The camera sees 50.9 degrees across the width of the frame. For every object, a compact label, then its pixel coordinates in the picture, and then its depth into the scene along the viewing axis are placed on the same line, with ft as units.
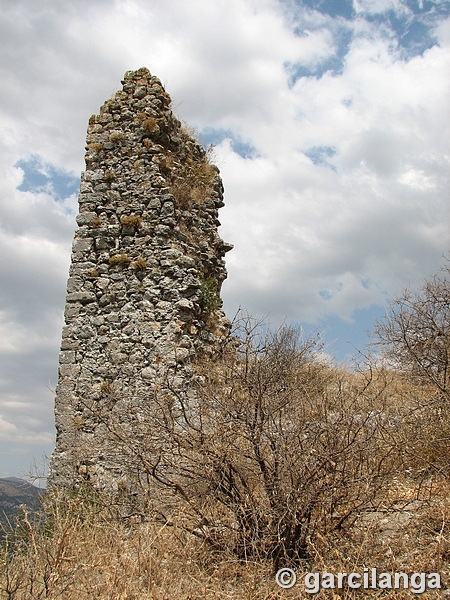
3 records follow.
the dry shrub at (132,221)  21.02
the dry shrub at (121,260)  20.67
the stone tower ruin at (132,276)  18.81
